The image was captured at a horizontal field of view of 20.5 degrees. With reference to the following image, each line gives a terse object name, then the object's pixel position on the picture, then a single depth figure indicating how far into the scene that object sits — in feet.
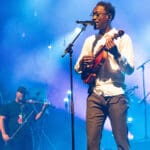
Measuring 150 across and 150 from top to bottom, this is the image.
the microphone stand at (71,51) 16.26
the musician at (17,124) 28.50
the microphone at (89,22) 16.02
